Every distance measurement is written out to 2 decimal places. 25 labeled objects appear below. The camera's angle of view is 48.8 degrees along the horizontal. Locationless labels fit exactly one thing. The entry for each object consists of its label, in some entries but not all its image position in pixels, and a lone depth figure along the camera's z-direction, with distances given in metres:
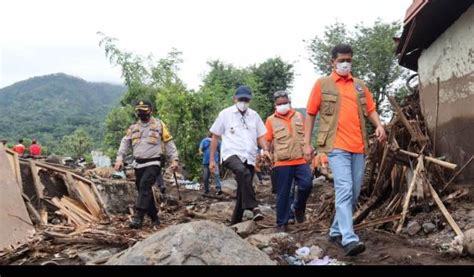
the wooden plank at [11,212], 6.05
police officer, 7.12
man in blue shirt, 13.66
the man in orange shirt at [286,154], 6.37
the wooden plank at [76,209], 7.82
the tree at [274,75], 34.31
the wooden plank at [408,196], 5.97
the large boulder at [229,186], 14.30
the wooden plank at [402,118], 6.85
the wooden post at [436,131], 7.08
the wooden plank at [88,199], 8.21
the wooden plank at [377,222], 6.12
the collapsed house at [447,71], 6.45
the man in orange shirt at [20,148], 17.52
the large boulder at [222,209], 9.45
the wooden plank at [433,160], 5.69
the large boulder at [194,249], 3.70
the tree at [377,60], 30.95
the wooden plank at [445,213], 5.34
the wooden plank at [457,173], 6.12
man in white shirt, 6.39
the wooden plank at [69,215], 7.38
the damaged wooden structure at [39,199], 6.36
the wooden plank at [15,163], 7.55
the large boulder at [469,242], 4.66
